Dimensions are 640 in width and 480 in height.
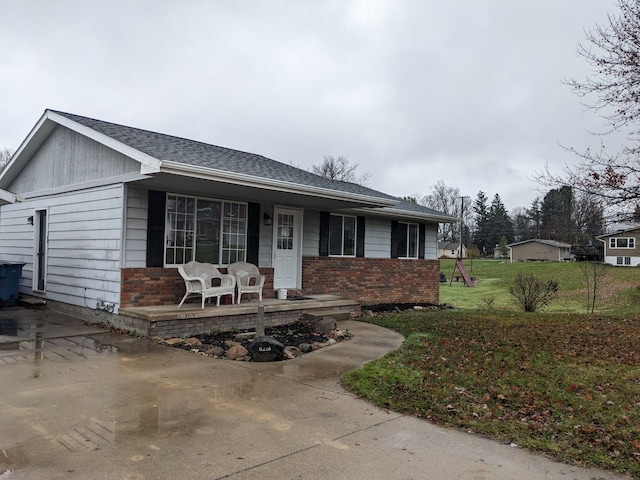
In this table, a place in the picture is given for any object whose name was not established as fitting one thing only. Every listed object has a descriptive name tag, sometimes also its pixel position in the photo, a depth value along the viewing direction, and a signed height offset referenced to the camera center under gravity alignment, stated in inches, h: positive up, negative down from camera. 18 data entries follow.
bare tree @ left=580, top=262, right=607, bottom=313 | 625.0 -27.0
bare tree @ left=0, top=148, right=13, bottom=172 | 1519.3 +300.3
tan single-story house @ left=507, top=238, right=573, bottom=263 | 2160.4 +25.0
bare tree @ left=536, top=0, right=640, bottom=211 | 343.6 +122.2
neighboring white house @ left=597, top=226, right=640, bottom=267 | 1676.9 +33.1
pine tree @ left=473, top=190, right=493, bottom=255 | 2945.4 +219.5
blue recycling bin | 412.2 -36.1
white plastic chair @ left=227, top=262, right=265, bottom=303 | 370.0 -23.1
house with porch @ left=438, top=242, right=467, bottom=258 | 2883.9 +37.8
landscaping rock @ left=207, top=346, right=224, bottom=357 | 260.2 -60.0
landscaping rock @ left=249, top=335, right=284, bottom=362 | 248.4 -55.4
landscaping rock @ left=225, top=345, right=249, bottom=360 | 253.1 -58.6
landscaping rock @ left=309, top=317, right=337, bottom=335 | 338.7 -57.1
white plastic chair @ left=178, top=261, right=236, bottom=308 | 328.2 -24.7
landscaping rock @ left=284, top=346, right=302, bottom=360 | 260.1 -60.4
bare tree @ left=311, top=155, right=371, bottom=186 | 1791.3 +327.1
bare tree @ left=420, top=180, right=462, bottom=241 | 2664.9 +326.1
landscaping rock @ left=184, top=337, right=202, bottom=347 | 282.8 -59.8
